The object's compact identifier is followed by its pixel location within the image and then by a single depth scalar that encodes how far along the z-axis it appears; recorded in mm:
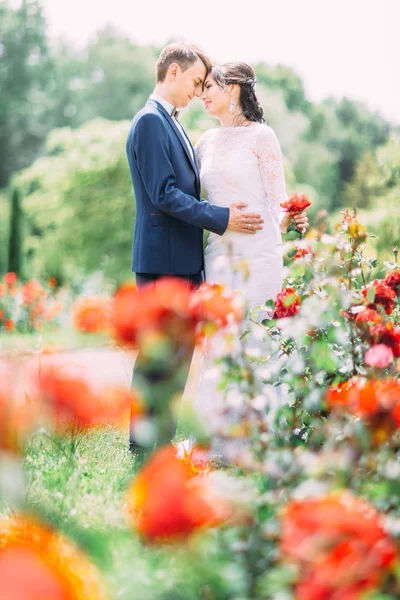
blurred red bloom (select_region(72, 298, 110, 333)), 2736
